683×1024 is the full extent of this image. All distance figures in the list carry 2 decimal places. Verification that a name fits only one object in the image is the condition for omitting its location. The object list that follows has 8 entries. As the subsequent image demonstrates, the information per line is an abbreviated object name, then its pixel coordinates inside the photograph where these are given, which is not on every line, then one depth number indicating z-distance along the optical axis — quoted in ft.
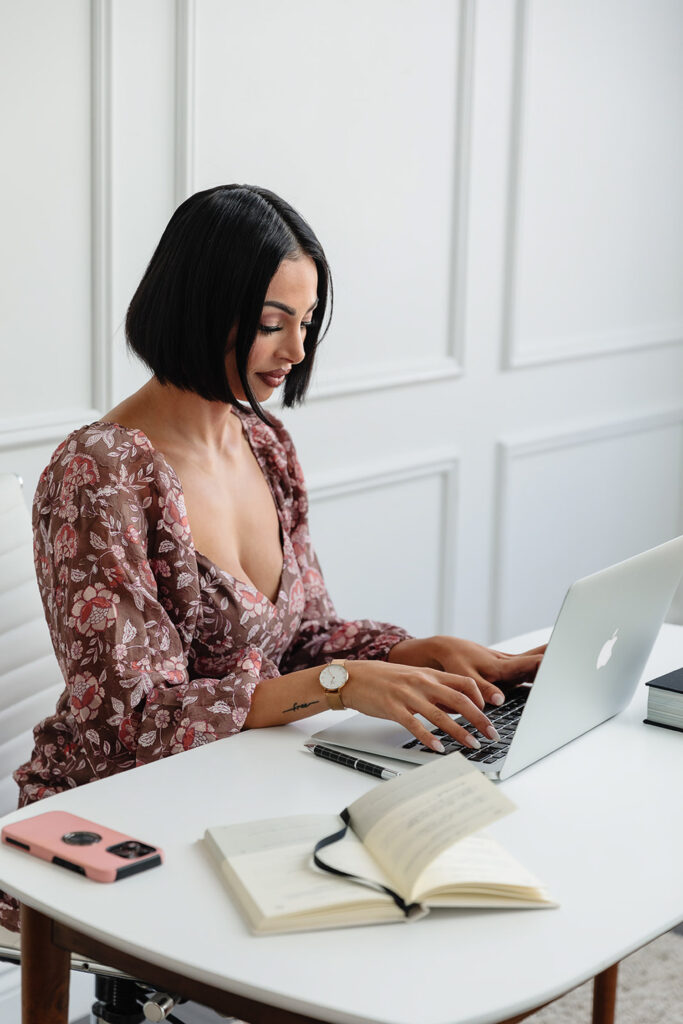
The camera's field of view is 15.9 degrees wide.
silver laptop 9.32
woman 9.88
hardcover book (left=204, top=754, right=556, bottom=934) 8.39
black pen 9.46
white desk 8.09
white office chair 11.14
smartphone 8.66
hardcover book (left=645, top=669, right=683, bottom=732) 10.06
